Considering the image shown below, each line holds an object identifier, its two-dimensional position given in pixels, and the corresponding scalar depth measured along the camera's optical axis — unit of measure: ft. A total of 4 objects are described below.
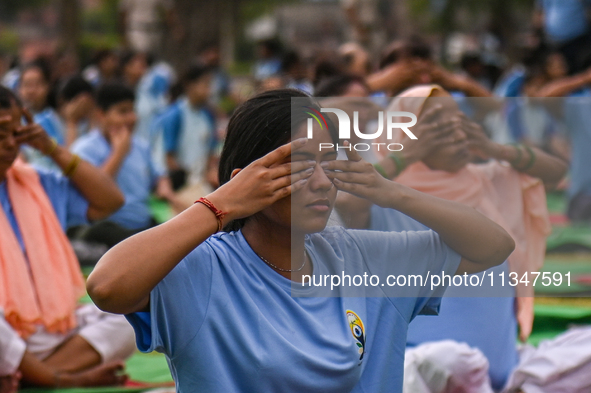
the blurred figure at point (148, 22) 91.15
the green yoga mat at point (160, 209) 45.97
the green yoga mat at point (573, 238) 31.89
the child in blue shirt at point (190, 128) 49.24
